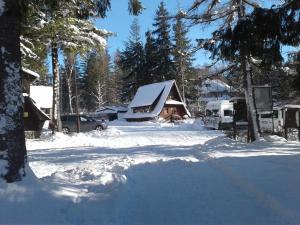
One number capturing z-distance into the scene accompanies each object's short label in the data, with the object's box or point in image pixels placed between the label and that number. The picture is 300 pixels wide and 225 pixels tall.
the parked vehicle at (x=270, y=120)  16.85
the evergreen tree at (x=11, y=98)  3.83
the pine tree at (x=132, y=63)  38.99
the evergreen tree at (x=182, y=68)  33.98
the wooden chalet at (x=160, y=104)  30.08
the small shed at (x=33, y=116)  16.11
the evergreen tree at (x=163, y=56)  35.61
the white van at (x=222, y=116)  19.86
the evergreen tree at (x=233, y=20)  10.18
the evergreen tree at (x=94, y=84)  46.30
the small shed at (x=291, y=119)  11.34
